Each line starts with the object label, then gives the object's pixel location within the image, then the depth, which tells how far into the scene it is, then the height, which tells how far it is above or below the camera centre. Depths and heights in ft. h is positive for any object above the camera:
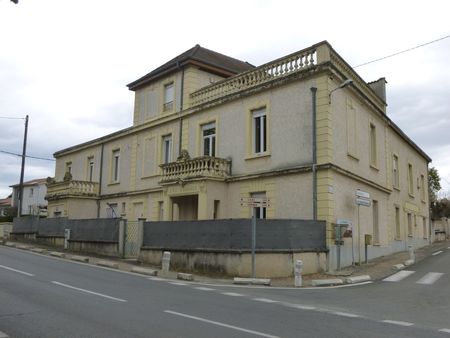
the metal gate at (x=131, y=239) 71.41 -0.87
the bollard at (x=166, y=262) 54.34 -3.24
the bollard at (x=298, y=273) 45.73 -3.50
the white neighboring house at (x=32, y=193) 230.27 +19.07
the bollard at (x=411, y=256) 68.74 -2.38
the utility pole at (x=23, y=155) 117.23 +19.14
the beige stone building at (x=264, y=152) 59.52 +13.23
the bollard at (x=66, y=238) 84.46 -1.13
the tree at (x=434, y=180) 152.25 +19.64
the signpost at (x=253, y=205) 49.65 +3.38
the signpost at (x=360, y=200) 63.26 +5.28
